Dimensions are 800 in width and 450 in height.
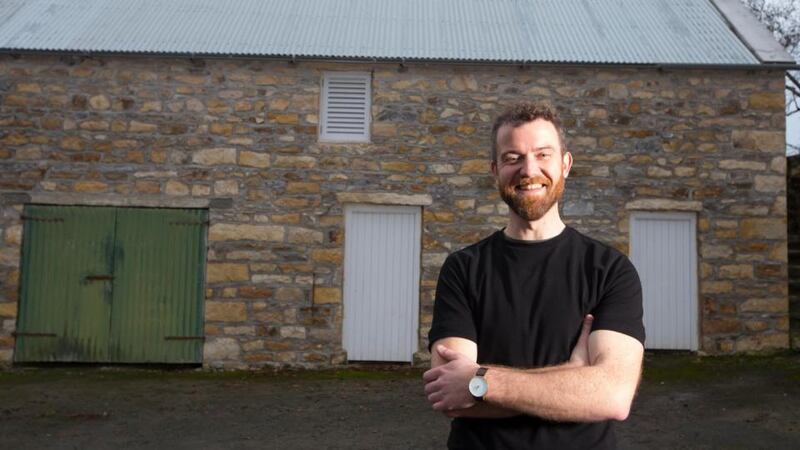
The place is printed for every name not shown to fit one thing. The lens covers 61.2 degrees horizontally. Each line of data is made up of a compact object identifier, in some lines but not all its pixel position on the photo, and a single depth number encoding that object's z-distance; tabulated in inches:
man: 70.1
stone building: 309.0
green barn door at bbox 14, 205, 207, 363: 308.3
